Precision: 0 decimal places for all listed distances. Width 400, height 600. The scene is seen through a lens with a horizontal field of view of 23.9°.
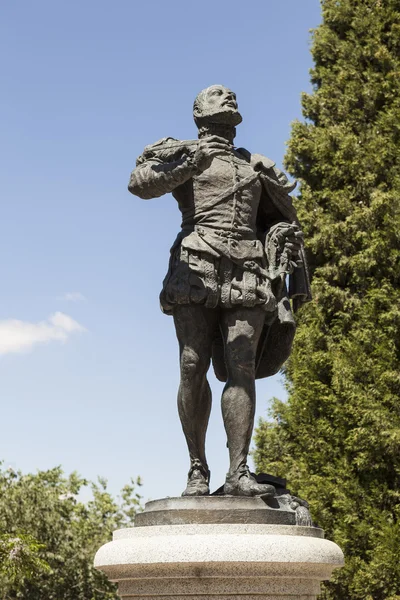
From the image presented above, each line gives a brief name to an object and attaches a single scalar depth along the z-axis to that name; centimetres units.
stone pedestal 549
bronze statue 644
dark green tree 1310
